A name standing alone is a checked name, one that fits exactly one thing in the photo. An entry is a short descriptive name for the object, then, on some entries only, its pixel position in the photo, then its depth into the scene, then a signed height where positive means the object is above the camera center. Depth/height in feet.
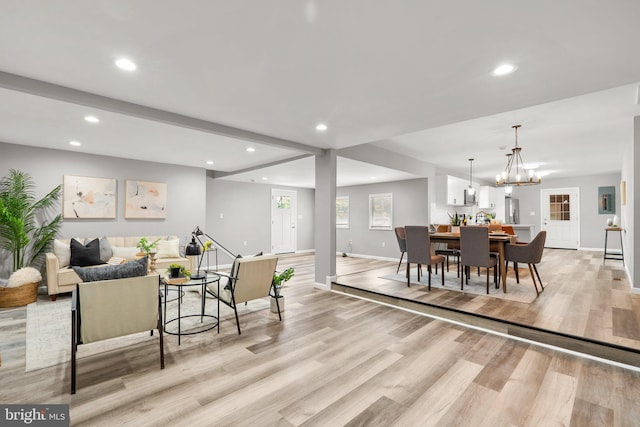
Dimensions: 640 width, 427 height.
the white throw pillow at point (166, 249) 18.34 -1.99
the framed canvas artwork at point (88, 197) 16.74 +1.14
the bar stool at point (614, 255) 22.10 -3.36
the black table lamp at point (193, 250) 11.56 -1.28
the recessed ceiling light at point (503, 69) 7.56 +3.80
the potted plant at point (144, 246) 15.61 -1.58
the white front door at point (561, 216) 32.60 +0.12
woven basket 12.93 -3.45
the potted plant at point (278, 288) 12.02 -2.89
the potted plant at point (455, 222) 19.36 -0.32
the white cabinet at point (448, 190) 25.44 +2.31
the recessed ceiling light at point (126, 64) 7.36 +3.84
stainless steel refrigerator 35.55 +0.73
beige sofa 14.12 -2.30
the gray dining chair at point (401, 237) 18.56 -1.24
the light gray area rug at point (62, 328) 8.66 -3.96
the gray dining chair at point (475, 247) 13.82 -1.42
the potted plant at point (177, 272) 10.62 -1.95
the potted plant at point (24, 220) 14.40 -0.16
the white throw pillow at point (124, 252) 17.16 -2.03
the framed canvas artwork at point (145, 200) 18.86 +1.13
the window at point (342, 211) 31.48 +0.60
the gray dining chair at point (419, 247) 15.11 -1.54
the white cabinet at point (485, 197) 31.37 +2.10
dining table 14.38 -1.21
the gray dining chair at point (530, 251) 14.08 -1.62
